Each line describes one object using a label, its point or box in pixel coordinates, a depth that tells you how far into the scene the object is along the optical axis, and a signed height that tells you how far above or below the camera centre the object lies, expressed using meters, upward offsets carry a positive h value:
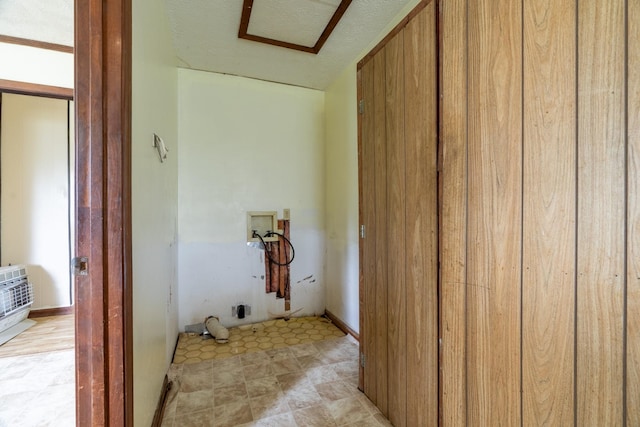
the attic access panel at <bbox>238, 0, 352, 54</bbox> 1.78 +1.37
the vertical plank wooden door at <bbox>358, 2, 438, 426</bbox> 1.26 -0.06
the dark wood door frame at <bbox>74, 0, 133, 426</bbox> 0.95 -0.01
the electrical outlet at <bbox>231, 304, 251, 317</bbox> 2.78 -1.03
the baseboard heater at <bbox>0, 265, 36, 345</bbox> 2.43 -0.86
